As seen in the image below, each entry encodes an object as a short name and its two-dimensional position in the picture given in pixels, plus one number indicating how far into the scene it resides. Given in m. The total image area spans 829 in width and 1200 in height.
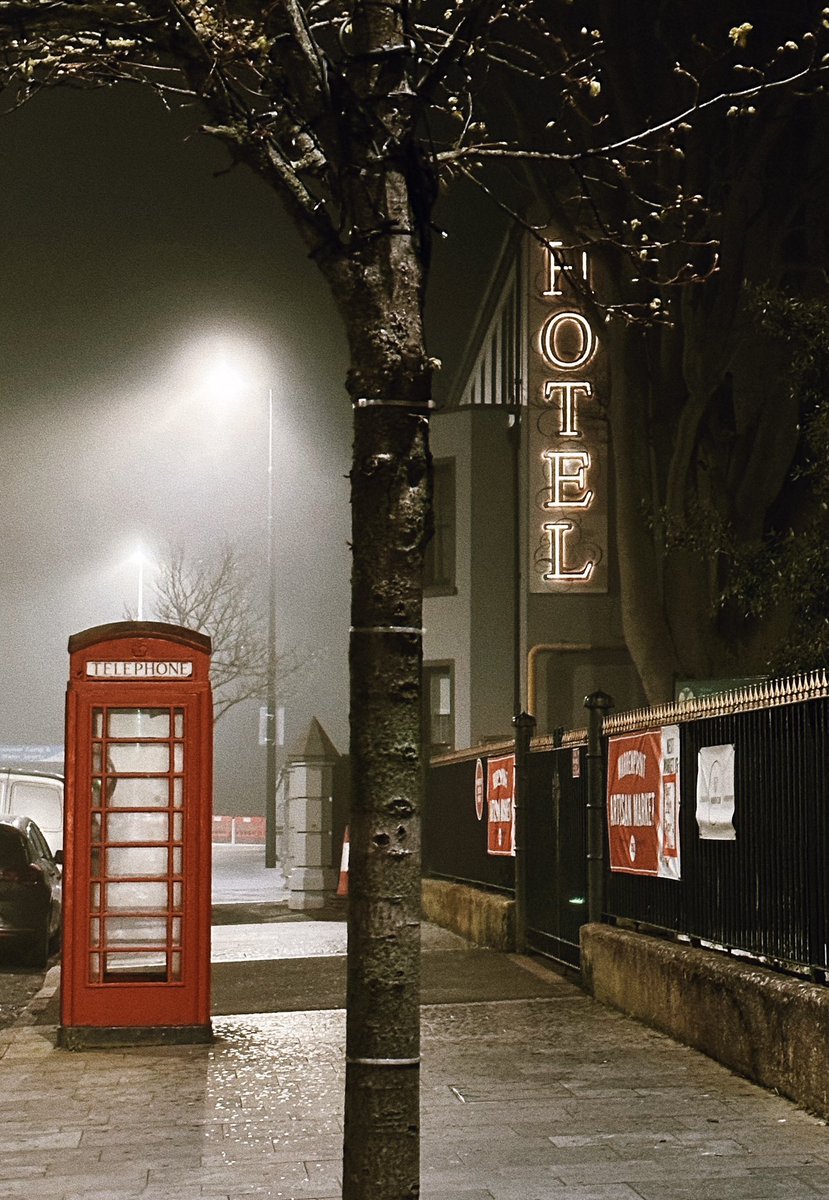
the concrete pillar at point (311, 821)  22.05
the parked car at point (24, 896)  16.36
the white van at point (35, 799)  22.25
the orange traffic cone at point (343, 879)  21.25
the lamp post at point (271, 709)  34.70
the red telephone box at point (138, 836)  10.28
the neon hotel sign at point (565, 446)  23.19
